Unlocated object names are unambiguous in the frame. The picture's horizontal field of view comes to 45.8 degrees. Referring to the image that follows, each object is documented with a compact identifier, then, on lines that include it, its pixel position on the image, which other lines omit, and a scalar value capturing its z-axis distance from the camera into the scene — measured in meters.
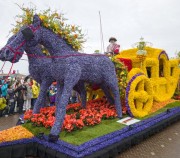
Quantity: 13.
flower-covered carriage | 6.57
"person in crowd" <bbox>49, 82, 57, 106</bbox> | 11.09
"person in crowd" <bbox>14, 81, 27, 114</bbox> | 9.71
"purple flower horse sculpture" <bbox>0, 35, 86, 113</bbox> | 6.07
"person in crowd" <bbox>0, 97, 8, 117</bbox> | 8.30
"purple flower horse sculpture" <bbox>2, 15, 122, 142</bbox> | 4.79
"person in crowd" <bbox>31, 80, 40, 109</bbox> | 10.32
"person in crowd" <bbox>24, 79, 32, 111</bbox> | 10.10
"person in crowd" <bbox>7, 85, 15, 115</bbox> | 9.66
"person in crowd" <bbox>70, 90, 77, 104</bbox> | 12.07
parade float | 4.59
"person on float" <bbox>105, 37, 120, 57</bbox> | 7.85
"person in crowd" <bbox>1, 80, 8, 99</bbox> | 9.89
